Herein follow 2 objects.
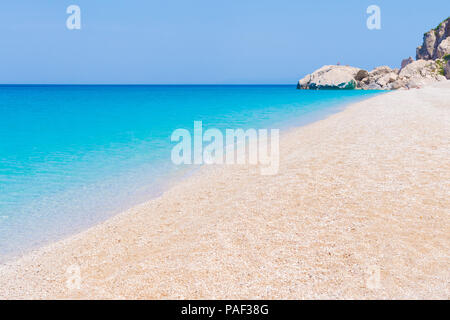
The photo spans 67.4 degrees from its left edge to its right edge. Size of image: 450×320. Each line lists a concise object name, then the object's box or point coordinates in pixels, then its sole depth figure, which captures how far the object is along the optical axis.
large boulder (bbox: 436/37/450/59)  103.19
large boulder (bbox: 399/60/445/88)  81.10
